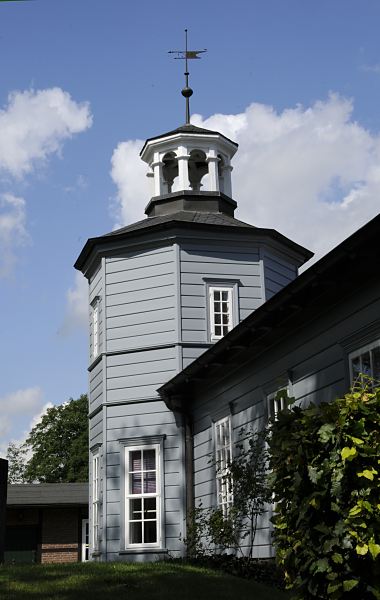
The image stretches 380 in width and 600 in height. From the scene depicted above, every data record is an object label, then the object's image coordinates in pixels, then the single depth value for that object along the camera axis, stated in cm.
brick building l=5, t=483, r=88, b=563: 3000
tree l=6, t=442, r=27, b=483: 7006
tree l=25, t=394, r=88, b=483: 5931
